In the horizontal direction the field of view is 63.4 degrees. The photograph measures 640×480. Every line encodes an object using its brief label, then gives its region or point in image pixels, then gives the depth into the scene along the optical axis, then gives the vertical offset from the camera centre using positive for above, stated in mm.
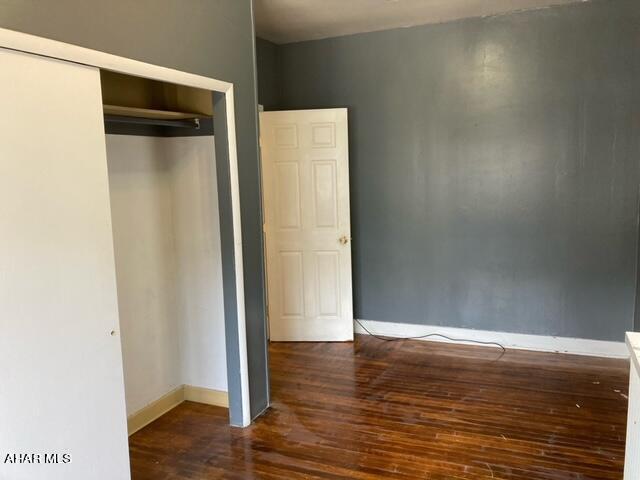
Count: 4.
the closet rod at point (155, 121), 2809 +408
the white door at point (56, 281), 1769 -316
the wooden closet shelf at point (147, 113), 2719 +446
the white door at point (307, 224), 4586 -327
